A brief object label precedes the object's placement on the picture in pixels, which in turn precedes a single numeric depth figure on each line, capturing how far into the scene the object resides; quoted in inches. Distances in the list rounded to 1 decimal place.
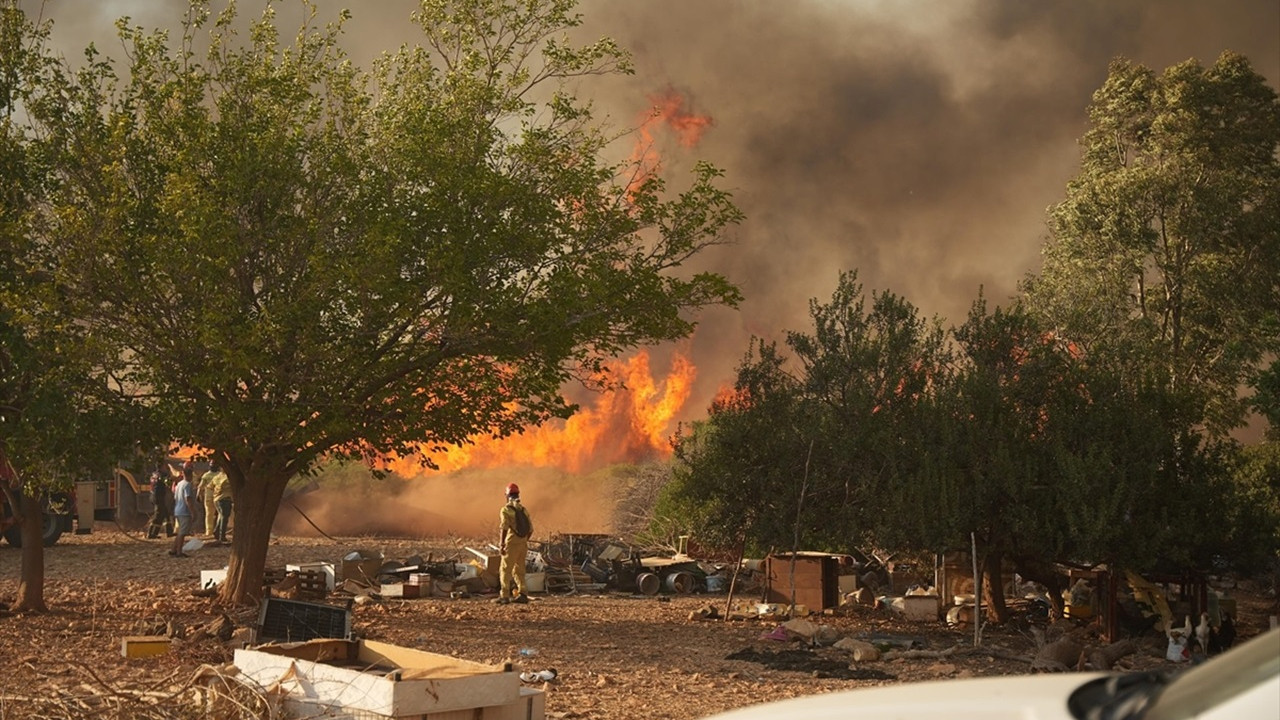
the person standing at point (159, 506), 1208.9
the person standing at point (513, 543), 837.2
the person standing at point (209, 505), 1167.6
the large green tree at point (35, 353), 595.5
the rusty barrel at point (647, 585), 946.1
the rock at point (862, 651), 586.6
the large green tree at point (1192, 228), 1370.6
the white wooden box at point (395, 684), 315.9
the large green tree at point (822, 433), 728.3
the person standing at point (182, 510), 1025.5
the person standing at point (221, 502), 1147.3
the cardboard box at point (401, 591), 842.2
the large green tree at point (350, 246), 608.7
